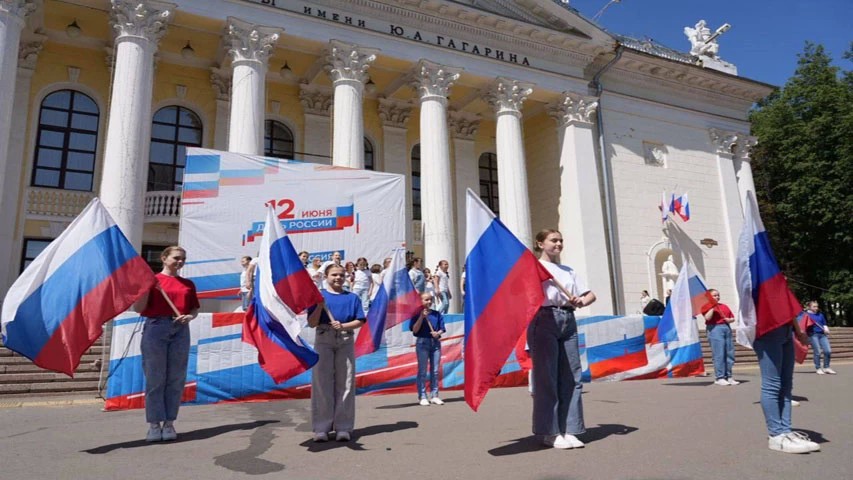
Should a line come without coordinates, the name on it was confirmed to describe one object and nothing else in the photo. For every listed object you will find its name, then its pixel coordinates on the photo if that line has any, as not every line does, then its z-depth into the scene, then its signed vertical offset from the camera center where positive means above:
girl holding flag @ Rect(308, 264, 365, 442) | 5.50 -0.27
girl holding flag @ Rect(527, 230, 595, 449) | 4.94 -0.26
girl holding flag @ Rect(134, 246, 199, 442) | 5.60 -0.06
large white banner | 14.05 +3.11
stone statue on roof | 26.61 +12.89
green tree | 29.89 +7.57
